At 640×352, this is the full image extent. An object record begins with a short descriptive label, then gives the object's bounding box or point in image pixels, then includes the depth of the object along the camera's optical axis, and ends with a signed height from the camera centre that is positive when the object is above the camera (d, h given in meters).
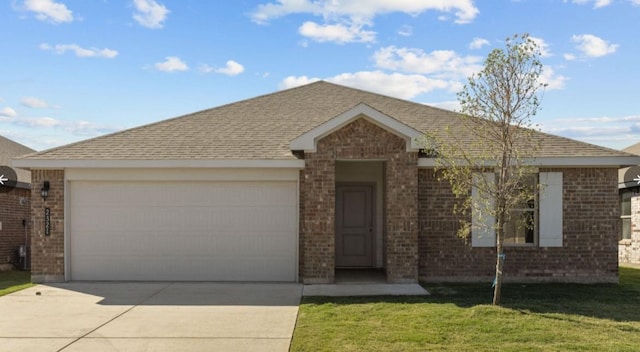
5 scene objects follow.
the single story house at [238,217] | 12.41 -1.11
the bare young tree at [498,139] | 9.13 +0.48
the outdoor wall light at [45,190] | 12.56 -0.50
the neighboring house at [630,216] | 19.00 -1.69
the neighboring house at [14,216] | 16.61 -1.48
